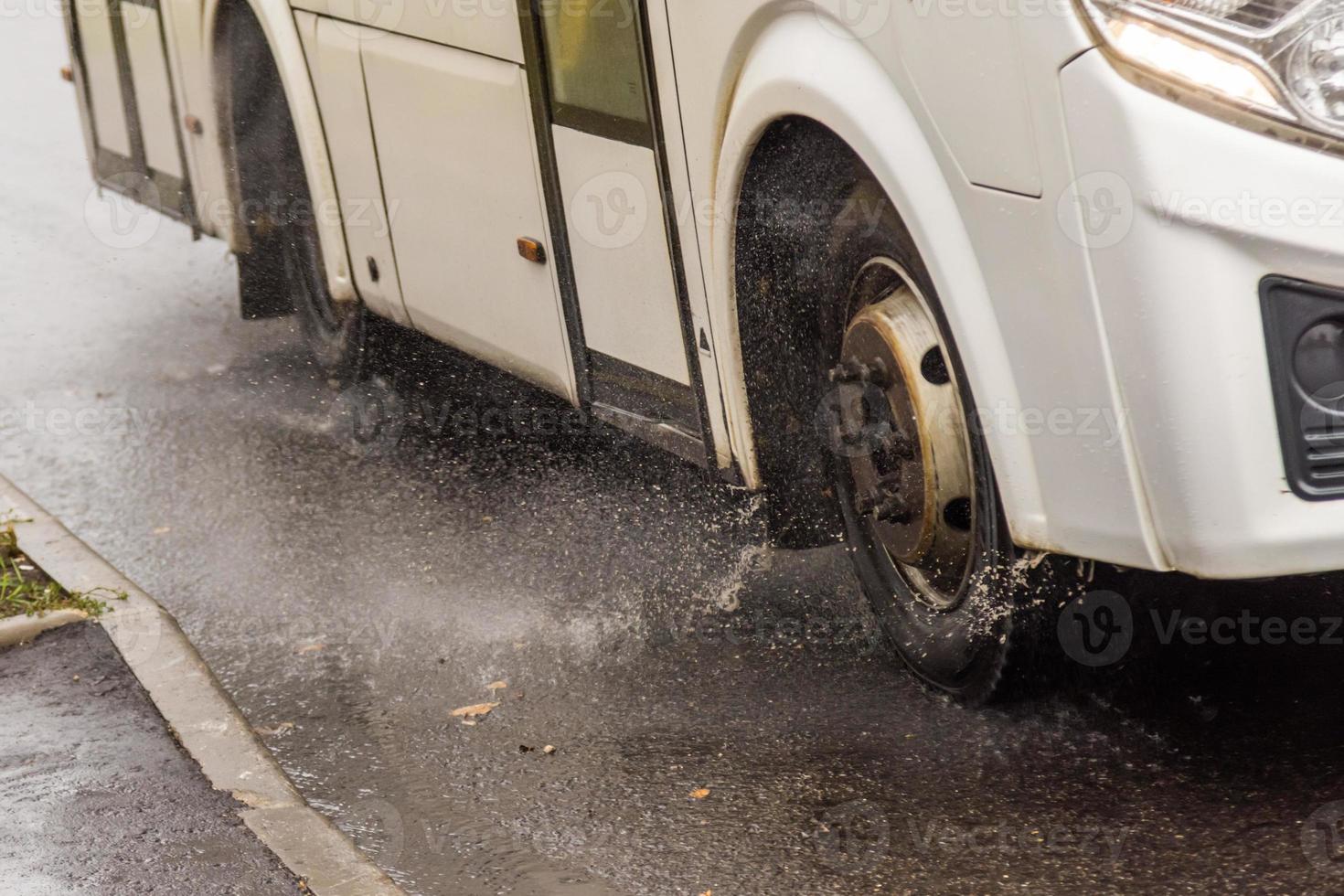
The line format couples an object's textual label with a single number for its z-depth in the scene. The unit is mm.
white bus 5176
